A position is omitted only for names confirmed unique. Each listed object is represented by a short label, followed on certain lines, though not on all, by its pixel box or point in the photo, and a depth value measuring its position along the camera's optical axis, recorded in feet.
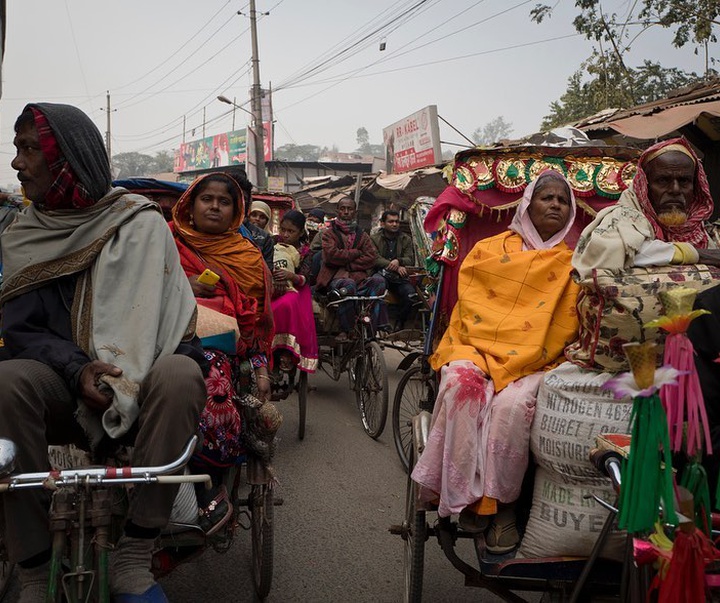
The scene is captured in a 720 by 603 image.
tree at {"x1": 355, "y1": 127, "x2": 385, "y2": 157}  409.28
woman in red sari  10.68
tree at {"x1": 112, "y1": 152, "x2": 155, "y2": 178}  323.82
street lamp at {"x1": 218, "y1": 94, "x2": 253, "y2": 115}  79.71
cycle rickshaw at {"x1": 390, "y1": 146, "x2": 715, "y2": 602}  8.06
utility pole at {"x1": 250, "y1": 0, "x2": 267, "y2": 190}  70.54
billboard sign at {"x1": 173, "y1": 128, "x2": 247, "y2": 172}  162.71
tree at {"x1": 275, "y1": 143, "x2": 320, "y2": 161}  311.27
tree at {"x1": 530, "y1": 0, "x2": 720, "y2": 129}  35.32
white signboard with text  53.78
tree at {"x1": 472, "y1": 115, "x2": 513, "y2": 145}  362.14
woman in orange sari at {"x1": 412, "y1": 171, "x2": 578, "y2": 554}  7.97
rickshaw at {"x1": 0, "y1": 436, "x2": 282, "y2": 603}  5.21
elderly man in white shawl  7.54
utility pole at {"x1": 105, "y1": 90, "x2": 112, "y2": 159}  147.76
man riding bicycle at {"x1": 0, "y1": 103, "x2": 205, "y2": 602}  6.28
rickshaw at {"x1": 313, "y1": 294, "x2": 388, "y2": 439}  18.70
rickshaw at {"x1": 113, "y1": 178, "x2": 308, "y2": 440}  12.77
